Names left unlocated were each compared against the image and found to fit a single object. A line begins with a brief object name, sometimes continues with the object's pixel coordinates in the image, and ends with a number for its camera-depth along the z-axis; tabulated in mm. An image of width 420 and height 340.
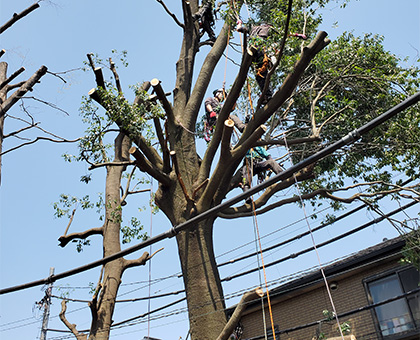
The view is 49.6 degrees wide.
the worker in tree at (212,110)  9406
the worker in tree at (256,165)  8383
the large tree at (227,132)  6820
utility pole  16281
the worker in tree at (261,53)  7500
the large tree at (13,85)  7734
